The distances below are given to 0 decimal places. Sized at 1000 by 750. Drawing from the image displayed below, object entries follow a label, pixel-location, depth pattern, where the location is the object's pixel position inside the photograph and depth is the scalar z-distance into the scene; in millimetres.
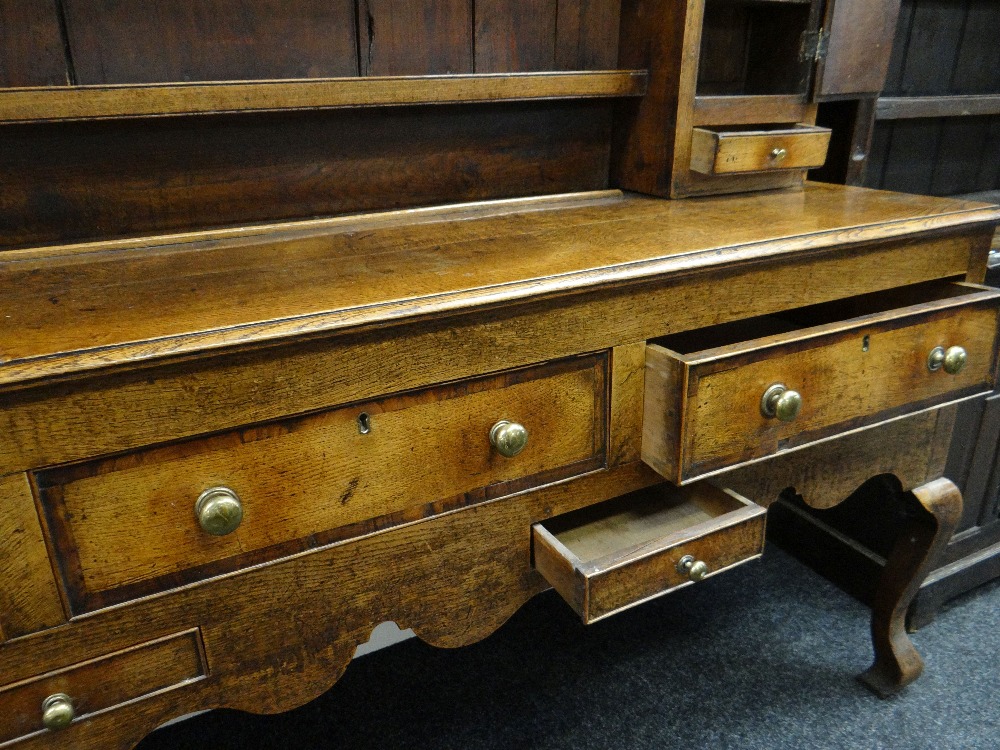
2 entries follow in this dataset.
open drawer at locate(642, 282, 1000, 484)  779
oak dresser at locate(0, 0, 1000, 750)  606
